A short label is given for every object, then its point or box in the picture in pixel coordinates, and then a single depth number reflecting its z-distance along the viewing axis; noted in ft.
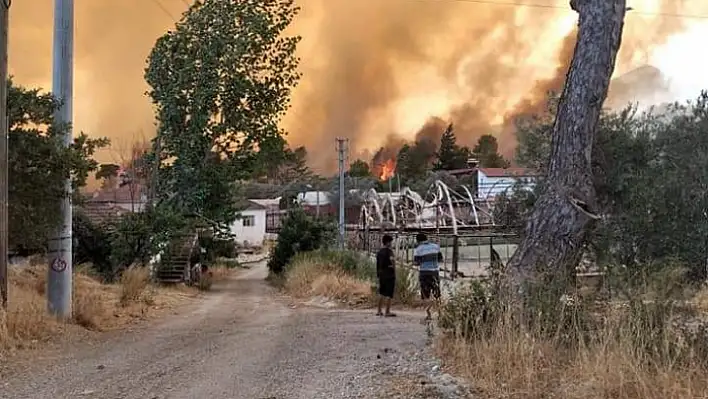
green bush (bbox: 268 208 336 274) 123.13
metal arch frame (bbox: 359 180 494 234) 138.72
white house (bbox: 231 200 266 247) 267.80
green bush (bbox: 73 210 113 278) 98.63
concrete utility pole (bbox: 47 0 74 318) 43.01
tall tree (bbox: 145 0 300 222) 114.73
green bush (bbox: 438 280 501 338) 27.12
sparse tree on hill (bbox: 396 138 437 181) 341.41
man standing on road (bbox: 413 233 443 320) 51.21
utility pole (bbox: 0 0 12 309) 35.65
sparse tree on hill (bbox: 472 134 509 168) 326.28
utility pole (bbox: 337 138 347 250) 130.89
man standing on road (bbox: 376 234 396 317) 49.75
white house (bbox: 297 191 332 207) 299.38
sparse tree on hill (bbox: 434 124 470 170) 333.01
